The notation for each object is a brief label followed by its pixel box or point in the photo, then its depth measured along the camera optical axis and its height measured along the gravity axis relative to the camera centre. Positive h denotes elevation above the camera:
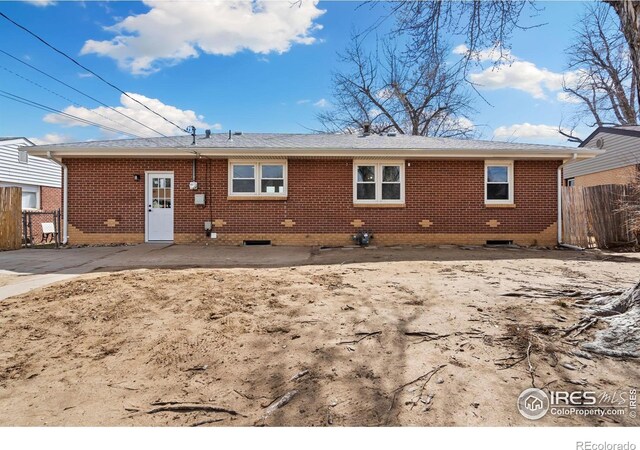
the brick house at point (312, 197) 10.66 +0.81
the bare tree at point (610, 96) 18.20 +8.96
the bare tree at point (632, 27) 3.92 +2.31
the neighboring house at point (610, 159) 16.11 +3.35
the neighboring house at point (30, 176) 15.65 +2.36
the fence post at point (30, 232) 11.19 -0.31
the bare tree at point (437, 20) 5.36 +3.29
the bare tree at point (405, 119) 23.81 +7.88
